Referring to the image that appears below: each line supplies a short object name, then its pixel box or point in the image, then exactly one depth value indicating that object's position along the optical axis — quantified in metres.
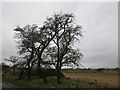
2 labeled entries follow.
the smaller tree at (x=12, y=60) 20.55
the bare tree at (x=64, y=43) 12.42
